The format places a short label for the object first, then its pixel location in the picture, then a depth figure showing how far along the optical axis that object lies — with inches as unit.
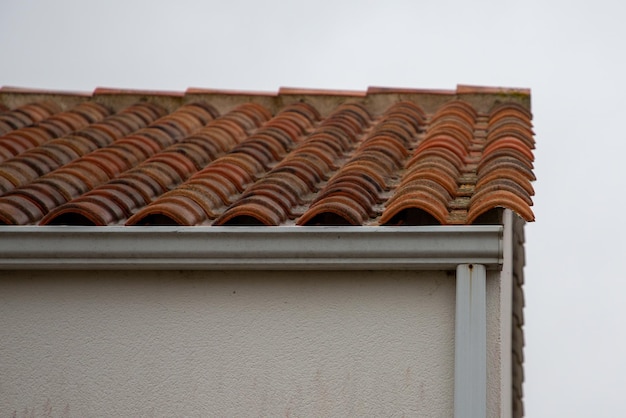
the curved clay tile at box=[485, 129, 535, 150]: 385.7
